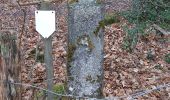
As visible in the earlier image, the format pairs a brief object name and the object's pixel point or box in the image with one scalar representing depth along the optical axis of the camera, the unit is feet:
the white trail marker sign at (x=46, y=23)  9.02
